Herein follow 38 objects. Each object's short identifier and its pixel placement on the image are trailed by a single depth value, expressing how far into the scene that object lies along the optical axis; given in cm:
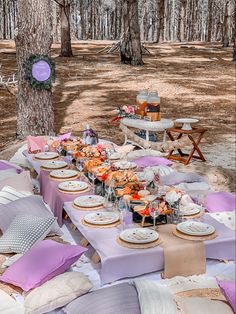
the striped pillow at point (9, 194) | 507
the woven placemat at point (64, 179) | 546
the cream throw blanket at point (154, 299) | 319
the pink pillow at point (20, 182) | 543
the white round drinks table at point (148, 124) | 816
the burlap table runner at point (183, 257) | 384
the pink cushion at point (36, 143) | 697
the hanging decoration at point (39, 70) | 875
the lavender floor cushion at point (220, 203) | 499
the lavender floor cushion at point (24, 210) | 463
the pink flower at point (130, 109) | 868
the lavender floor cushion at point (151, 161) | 670
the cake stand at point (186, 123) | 821
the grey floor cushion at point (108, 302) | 323
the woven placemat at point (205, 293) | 353
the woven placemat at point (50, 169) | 588
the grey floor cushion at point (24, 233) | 421
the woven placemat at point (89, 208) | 456
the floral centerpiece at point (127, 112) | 866
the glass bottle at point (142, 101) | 840
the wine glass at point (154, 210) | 416
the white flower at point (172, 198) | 431
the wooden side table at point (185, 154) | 805
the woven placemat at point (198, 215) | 436
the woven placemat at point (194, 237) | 397
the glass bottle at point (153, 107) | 827
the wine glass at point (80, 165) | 584
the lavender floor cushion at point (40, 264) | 365
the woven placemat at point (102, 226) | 419
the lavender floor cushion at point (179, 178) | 589
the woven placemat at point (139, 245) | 382
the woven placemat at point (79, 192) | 504
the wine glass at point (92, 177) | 522
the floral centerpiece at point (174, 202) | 431
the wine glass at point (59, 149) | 670
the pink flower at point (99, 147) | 607
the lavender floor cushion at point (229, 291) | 328
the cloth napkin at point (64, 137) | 705
